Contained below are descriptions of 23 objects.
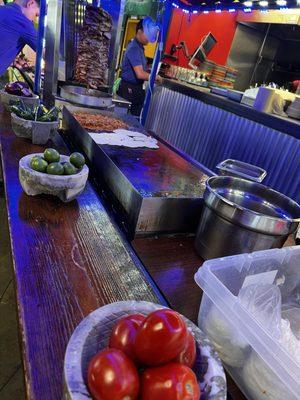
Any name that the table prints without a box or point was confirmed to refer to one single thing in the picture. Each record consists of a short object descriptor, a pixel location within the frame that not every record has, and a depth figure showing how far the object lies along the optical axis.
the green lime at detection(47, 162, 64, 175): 1.40
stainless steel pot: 1.15
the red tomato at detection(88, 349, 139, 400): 0.50
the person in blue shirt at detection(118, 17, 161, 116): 4.40
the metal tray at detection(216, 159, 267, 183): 1.80
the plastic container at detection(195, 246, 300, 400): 0.70
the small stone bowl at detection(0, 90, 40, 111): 2.66
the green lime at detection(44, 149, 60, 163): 1.46
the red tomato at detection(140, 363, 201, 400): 0.50
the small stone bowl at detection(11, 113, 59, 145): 2.04
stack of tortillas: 2.01
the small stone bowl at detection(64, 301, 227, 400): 0.54
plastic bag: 0.88
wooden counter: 0.79
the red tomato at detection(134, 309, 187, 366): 0.54
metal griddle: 1.41
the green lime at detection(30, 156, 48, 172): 1.41
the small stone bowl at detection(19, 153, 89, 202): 1.39
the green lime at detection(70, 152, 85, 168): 1.49
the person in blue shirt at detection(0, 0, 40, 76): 3.36
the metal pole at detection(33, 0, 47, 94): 3.33
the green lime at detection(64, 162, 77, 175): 1.44
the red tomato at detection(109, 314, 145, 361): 0.58
